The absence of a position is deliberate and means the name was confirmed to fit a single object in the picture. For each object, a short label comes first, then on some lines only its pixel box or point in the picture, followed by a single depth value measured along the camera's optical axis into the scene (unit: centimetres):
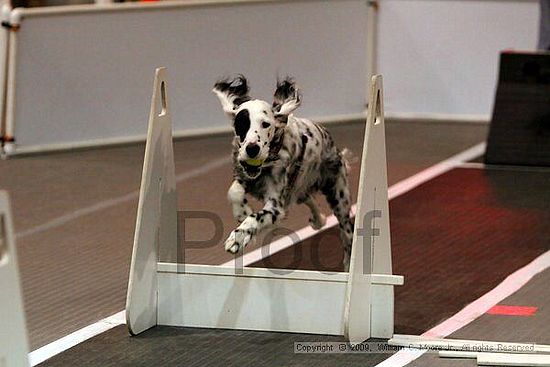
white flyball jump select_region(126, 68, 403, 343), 1033
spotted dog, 1008
